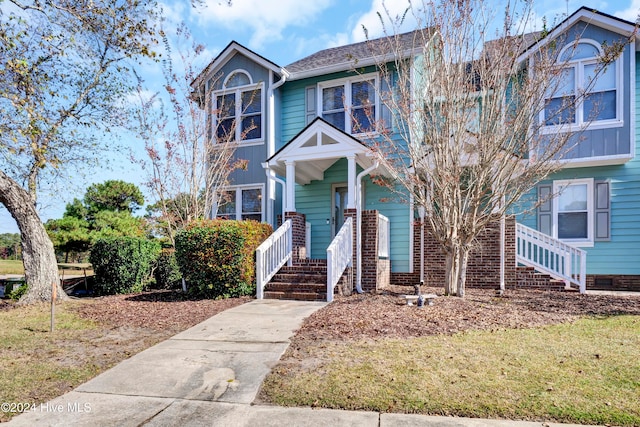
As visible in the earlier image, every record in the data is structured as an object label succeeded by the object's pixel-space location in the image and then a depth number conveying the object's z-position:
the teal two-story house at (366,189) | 9.68
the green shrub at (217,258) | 8.67
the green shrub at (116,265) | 10.46
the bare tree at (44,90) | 7.73
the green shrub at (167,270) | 11.62
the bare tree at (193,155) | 10.99
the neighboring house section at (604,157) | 10.20
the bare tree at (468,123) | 7.66
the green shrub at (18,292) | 9.13
